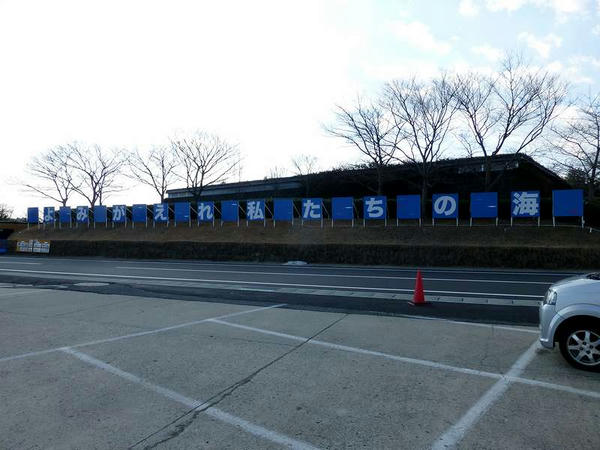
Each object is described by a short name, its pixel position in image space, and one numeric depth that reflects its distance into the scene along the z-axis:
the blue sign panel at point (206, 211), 32.66
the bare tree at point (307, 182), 36.50
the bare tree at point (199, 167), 38.22
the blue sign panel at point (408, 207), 24.31
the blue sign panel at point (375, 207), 25.59
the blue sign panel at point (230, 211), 31.08
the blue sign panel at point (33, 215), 42.59
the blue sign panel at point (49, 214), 40.72
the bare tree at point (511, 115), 22.69
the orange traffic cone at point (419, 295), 9.05
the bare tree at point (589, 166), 23.58
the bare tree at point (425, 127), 24.35
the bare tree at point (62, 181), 45.65
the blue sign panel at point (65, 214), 40.31
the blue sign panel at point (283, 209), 28.62
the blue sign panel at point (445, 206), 23.75
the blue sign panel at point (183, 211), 33.66
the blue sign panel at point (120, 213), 37.03
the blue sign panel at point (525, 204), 21.70
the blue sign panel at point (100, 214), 37.72
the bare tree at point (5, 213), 67.93
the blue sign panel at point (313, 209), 27.72
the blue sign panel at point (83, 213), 38.53
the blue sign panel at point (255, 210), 30.12
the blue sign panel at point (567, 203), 20.36
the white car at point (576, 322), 4.61
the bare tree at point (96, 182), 45.12
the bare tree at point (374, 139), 26.56
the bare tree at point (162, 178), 40.42
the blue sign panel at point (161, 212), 34.72
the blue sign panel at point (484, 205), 22.62
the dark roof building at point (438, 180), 27.50
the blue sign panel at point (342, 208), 26.59
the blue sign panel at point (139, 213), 35.59
